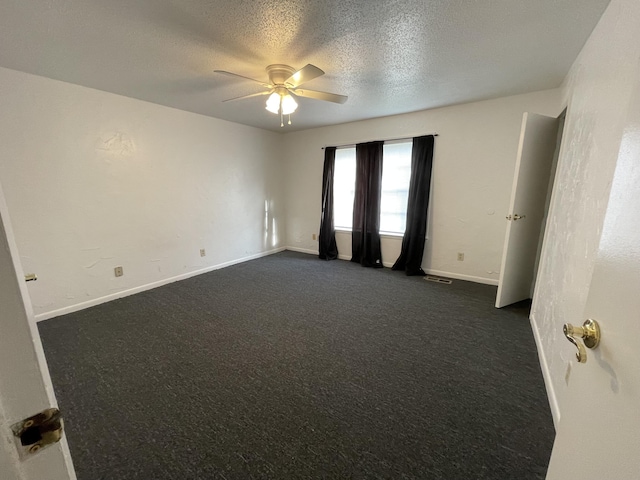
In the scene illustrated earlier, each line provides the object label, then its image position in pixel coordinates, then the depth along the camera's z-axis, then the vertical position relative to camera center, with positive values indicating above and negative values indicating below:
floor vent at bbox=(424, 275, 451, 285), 3.55 -1.21
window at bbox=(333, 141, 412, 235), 3.94 +0.03
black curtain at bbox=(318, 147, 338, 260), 4.55 -0.62
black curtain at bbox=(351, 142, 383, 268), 4.06 -0.23
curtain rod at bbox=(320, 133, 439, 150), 3.57 +0.68
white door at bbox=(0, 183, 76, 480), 0.38 -0.26
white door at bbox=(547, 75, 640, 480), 0.50 -0.35
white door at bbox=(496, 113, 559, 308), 2.47 -0.17
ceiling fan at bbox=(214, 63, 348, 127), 2.17 +0.81
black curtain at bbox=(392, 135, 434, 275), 3.62 -0.22
